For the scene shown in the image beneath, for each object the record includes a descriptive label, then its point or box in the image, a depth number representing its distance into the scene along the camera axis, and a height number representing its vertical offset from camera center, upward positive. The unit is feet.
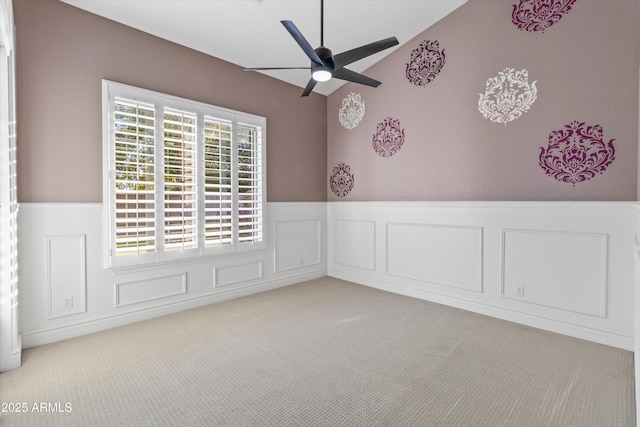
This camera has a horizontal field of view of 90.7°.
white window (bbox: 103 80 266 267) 9.34 +1.04
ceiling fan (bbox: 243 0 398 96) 7.04 +3.40
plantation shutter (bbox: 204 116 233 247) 11.30 +0.95
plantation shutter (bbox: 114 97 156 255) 9.34 +0.95
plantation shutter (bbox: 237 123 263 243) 12.40 +1.00
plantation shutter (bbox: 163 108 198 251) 10.28 +0.93
